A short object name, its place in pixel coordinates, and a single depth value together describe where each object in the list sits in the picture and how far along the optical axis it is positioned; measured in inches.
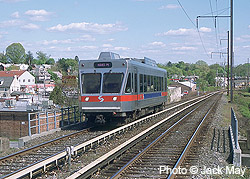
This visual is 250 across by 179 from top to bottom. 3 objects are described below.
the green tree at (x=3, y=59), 6904.5
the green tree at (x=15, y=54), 6850.4
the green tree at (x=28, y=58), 7116.1
